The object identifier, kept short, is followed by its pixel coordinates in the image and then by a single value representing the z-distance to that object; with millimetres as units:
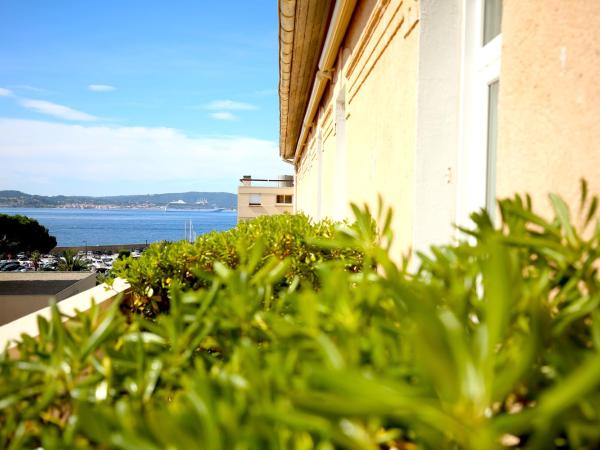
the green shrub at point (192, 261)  4426
